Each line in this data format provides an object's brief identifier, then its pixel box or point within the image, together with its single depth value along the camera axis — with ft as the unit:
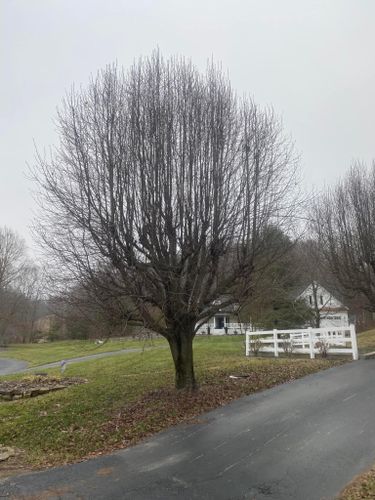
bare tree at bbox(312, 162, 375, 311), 67.46
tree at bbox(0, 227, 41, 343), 191.93
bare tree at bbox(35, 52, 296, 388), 31.30
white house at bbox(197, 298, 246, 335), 158.30
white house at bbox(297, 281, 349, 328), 112.88
